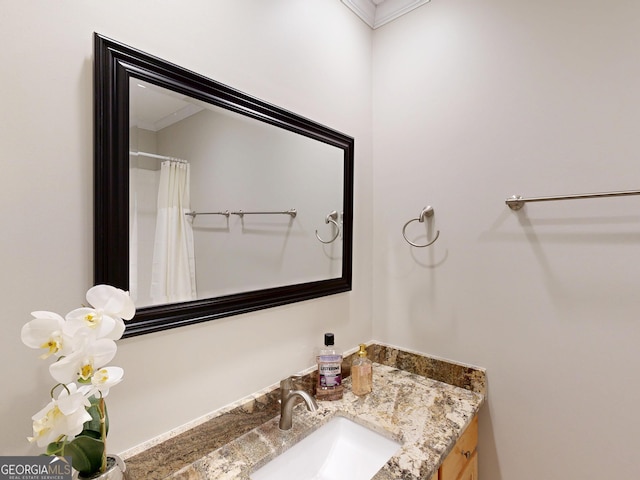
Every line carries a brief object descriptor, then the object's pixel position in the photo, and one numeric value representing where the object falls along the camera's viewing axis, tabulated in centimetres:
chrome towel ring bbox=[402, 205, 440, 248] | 135
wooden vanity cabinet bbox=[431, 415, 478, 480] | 96
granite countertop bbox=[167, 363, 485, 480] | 85
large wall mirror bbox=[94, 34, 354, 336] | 73
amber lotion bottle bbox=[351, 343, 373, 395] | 123
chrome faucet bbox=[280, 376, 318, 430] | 102
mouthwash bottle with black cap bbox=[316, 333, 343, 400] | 119
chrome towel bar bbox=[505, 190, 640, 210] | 93
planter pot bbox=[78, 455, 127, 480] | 58
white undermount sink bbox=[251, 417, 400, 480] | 97
